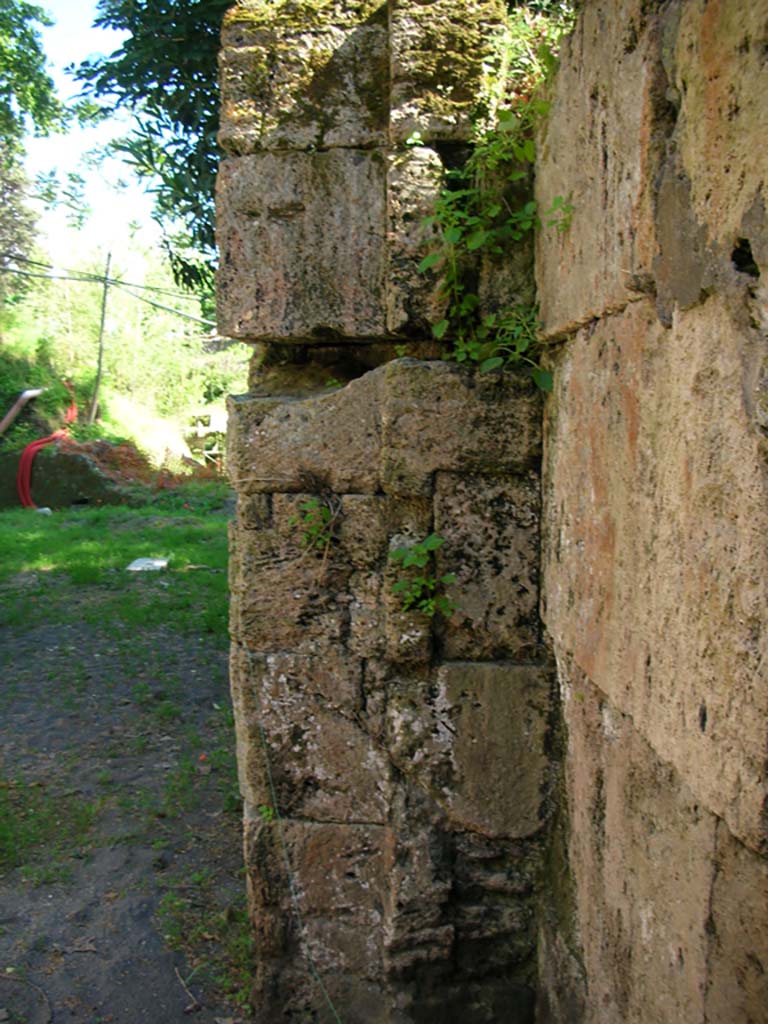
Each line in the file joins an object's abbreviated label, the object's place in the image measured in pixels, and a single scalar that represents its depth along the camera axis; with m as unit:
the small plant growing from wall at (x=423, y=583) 2.45
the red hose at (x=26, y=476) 12.64
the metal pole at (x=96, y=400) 15.55
